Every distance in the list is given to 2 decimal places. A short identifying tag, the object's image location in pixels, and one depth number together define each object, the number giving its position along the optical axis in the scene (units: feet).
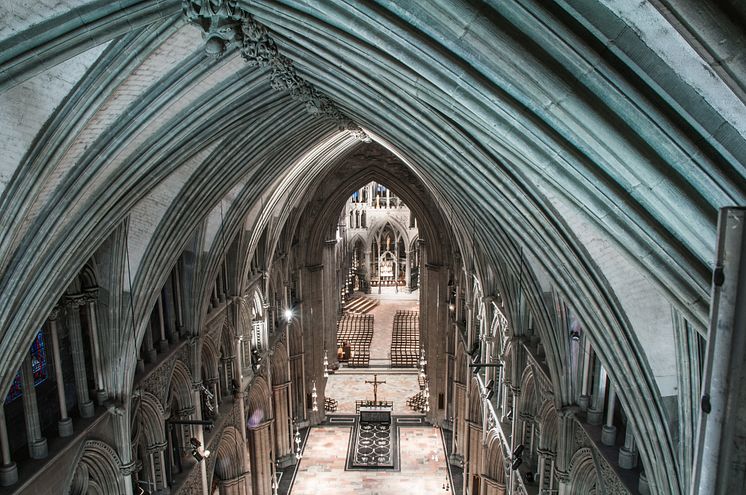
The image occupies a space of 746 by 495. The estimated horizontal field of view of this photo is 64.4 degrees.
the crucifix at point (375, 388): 92.68
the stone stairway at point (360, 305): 139.54
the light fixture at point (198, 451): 48.29
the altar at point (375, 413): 86.69
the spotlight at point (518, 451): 44.21
